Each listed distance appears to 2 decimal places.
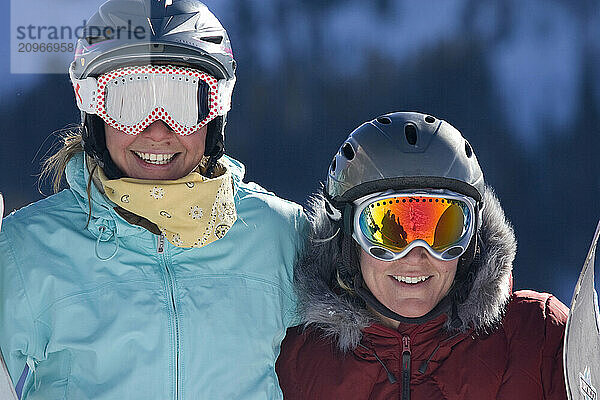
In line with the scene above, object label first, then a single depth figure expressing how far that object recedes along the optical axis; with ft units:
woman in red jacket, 16.79
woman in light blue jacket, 16.20
